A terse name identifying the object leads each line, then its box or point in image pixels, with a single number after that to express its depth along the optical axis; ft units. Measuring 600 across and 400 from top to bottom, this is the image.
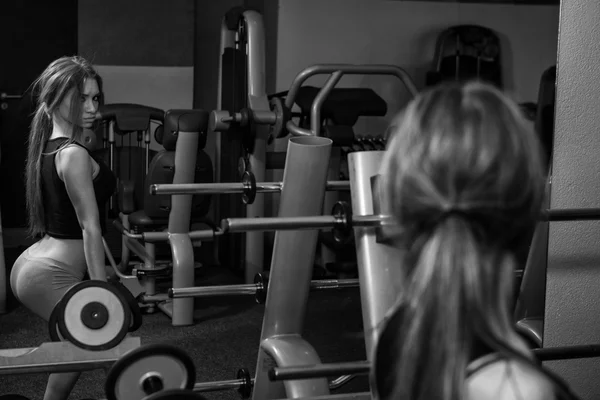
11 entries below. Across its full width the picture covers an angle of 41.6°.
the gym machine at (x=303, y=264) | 5.95
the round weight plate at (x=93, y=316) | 5.55
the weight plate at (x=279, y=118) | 13.46
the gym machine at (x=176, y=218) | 13.03
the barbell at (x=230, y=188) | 6.50
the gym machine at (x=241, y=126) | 14.17
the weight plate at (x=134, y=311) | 6.43
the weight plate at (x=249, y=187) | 6.77
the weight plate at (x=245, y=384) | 6.91
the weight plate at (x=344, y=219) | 5.50
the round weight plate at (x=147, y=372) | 5.07
